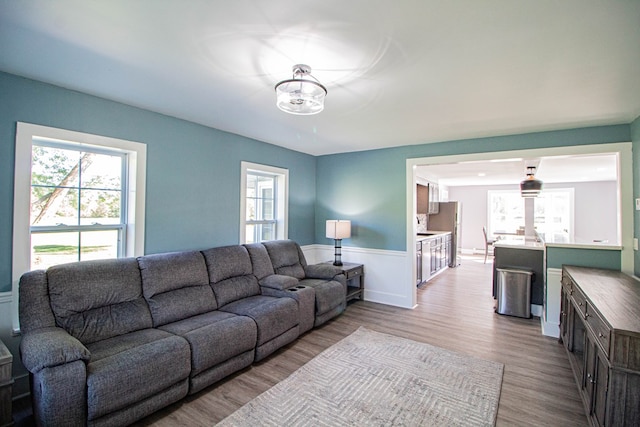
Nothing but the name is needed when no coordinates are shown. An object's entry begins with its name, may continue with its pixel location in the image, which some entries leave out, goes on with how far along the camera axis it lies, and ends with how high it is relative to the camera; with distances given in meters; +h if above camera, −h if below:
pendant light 4.76 +0.53
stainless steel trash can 4.34 -1.06
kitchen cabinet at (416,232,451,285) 5.87 -0.79
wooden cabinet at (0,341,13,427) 1.84 -1.07
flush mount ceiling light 2.06 +0.84
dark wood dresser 1.62 -0.76
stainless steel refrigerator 7.97 -0.11
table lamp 4.75 -0.22
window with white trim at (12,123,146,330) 2.39 +0.13
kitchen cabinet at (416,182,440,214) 7.10 +0.45
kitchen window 9.04 +0.25
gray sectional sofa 1.83 -0.94
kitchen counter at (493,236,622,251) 3.36 -0.31
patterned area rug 2.18 -1.43
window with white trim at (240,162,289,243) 4.26 +0.18
